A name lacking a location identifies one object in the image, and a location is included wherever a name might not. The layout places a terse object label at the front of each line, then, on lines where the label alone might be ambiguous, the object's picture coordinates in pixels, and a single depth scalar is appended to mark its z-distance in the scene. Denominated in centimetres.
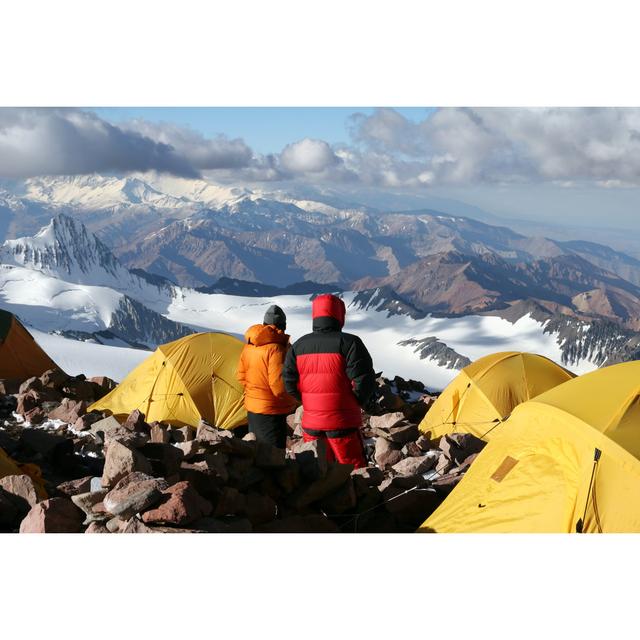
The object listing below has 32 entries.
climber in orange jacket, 1073
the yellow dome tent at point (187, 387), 1709
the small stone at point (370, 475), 925
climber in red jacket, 880
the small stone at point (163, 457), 751
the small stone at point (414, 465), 1180
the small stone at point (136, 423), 1246
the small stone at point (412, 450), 1326
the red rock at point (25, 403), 1659
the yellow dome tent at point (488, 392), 1583
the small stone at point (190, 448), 818
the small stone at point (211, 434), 827
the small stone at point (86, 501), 674
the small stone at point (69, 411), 1552
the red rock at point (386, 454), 1292
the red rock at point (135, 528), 623
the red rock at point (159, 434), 1102
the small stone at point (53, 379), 1928
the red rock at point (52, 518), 638
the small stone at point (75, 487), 751
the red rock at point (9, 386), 1865
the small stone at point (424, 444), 1366
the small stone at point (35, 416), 1583
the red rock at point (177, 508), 635
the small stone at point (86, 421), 1445
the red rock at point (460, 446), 1211
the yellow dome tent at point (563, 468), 710
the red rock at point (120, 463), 711
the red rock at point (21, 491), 718
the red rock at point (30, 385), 1841
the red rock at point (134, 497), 644
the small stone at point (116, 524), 634
